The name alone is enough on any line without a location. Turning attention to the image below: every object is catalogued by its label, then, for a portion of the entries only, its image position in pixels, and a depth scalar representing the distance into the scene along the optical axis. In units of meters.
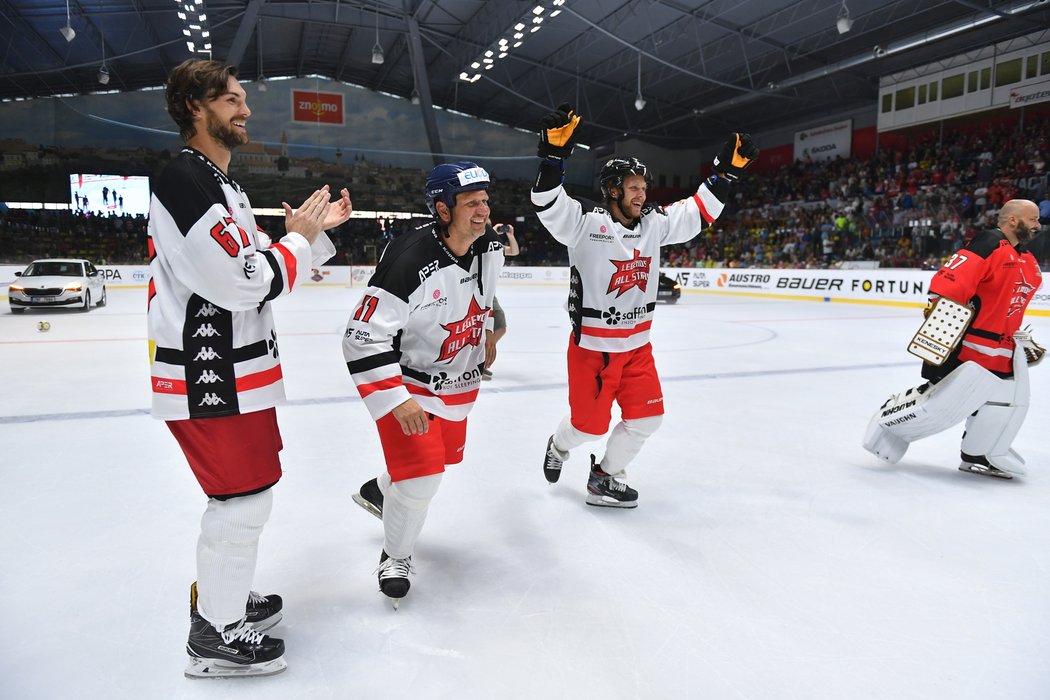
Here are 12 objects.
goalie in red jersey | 3.36
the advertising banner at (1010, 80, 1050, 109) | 17.58
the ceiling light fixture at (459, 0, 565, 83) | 16.72
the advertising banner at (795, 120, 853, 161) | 25.16
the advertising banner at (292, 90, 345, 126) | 28.59
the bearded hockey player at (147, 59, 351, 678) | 1.63
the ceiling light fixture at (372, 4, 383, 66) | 18.02
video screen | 24.72
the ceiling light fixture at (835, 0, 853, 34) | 14.07
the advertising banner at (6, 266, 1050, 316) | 13.99
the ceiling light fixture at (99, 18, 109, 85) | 19.98
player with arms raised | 3.06
